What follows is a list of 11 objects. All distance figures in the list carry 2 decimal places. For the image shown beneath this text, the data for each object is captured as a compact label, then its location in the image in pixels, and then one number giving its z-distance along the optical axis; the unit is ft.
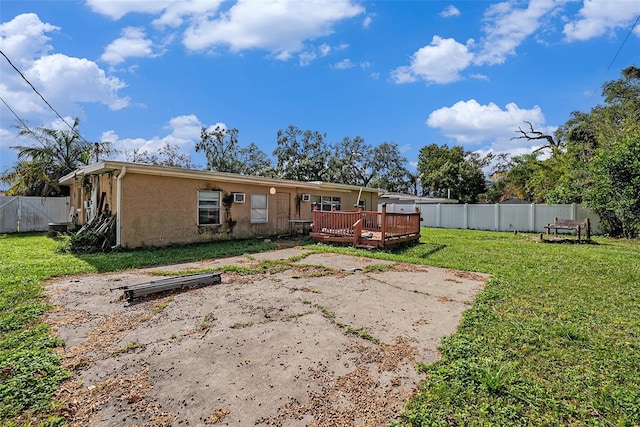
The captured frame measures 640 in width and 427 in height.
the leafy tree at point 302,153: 103.76
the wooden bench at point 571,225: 38.19
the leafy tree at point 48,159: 51.60
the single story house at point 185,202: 29.71
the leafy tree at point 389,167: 117.39
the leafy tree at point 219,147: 94.73
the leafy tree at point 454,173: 100.42
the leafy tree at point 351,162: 107.45
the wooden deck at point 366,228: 32.68
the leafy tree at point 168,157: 86.54
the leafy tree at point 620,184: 37.63
